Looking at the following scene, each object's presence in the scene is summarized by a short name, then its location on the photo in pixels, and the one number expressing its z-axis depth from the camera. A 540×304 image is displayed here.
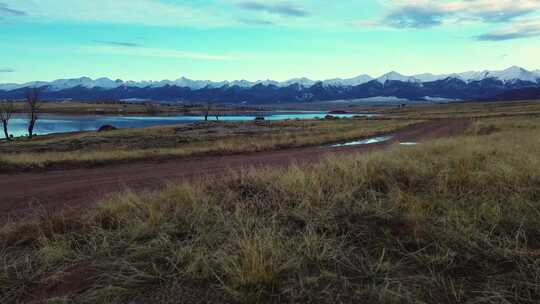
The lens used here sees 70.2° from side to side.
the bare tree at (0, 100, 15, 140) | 66.74
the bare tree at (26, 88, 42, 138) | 60.94
